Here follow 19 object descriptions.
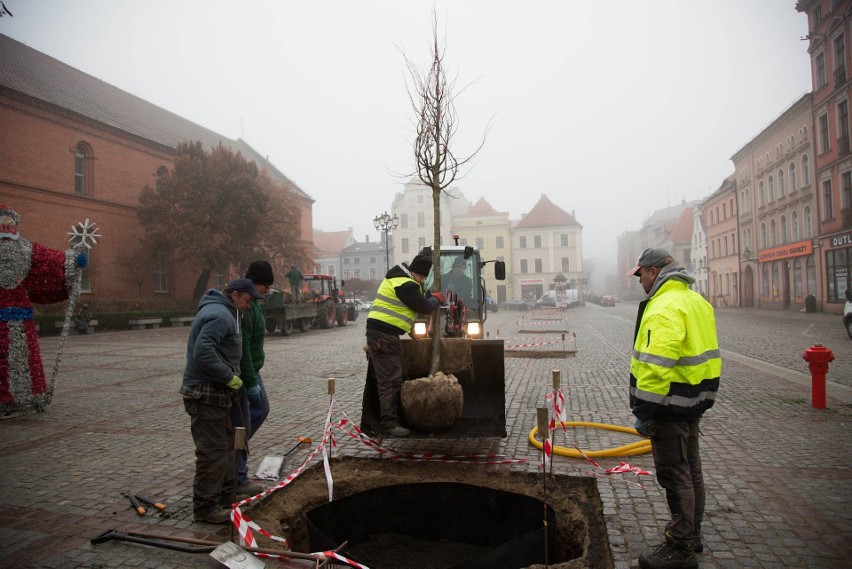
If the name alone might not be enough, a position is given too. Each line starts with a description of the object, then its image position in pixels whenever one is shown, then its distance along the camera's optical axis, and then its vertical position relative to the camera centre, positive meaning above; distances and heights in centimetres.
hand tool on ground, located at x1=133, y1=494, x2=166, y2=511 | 399 -152
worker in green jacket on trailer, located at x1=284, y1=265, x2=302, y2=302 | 2272 +84
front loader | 524 -86
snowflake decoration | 791 +106
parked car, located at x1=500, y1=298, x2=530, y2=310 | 5040 -99
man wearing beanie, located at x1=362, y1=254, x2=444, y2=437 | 519 -33
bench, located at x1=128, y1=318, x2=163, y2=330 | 2673 -108
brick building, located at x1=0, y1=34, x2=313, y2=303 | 2638 +773
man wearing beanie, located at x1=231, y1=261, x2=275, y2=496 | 438 -61
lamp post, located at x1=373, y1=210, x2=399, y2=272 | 2937 +415
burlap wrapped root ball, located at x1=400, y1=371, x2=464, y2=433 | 500 -100
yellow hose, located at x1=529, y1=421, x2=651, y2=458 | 499 -149
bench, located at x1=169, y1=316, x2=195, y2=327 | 2997 -110
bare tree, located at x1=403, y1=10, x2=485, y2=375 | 686 +211
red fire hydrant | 676 -102
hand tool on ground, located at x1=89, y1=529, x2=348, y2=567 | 334 -153
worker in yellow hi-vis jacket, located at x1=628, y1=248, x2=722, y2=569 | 299 -55
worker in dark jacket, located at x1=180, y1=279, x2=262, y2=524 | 384 -69
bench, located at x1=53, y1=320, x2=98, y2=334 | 2325 -105
